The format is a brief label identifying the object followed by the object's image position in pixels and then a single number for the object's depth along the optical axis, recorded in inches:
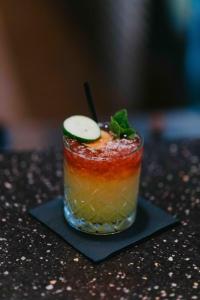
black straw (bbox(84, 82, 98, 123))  43.1
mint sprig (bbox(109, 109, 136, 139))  42.8
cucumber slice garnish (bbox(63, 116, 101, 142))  42.3
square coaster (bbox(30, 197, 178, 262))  40.9
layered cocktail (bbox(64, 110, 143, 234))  41.4
